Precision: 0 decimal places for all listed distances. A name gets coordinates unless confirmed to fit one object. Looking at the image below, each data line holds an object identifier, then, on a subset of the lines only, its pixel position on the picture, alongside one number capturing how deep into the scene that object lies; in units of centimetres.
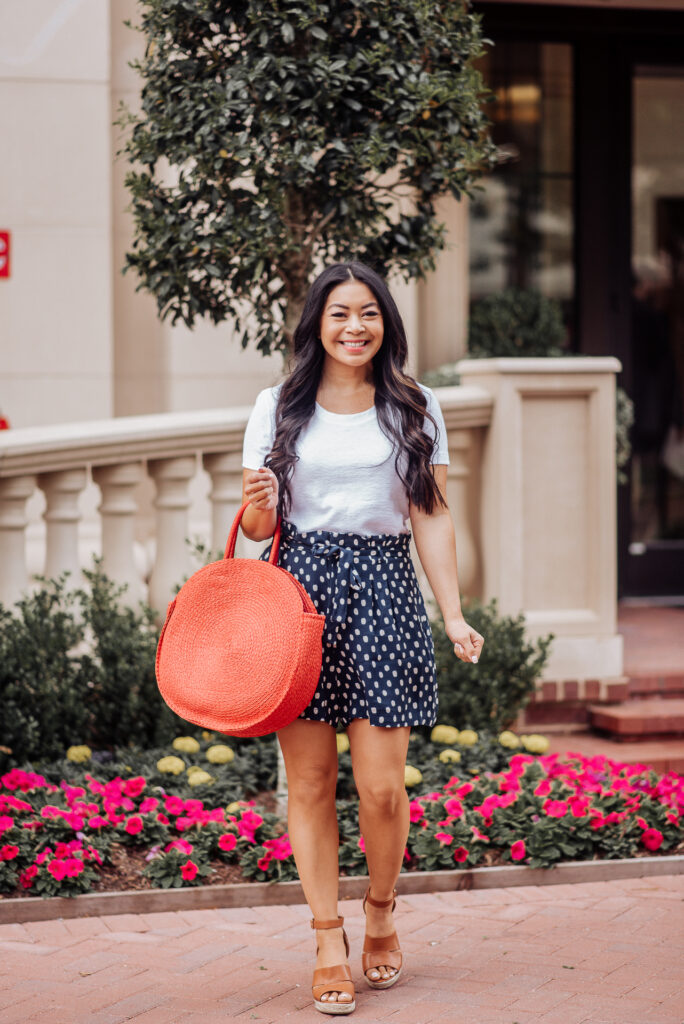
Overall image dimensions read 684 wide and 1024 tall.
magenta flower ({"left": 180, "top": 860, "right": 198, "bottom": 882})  723
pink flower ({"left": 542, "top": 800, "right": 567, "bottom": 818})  787
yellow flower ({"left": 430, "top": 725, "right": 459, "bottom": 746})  915
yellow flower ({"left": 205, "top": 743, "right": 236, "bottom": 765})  864
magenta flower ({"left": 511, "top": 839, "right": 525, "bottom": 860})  766
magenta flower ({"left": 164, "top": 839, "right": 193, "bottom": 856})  738
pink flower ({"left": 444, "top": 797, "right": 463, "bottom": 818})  787
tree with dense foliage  762
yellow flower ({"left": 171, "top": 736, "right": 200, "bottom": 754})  883
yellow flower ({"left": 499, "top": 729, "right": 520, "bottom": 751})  919
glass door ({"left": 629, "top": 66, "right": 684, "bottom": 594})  1453
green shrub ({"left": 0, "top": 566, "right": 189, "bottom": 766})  868
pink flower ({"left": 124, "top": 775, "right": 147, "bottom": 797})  806
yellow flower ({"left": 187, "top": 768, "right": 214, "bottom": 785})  824
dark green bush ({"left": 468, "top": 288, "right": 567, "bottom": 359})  1336
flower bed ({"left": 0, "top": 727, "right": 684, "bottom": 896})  733
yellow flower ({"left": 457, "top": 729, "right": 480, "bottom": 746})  914
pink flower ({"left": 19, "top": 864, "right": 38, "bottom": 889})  709
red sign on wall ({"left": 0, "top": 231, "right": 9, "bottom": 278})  1247
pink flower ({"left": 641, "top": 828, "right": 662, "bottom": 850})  787
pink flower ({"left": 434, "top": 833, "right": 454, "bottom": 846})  762
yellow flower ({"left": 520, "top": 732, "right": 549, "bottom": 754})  928
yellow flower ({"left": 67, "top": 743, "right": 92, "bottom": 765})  864
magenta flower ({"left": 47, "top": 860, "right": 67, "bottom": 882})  705
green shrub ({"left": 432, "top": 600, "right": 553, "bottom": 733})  948
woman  586
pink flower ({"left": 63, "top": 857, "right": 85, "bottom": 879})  706
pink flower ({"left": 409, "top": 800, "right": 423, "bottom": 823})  790
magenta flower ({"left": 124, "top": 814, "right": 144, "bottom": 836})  758
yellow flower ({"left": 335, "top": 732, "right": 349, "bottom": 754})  892
